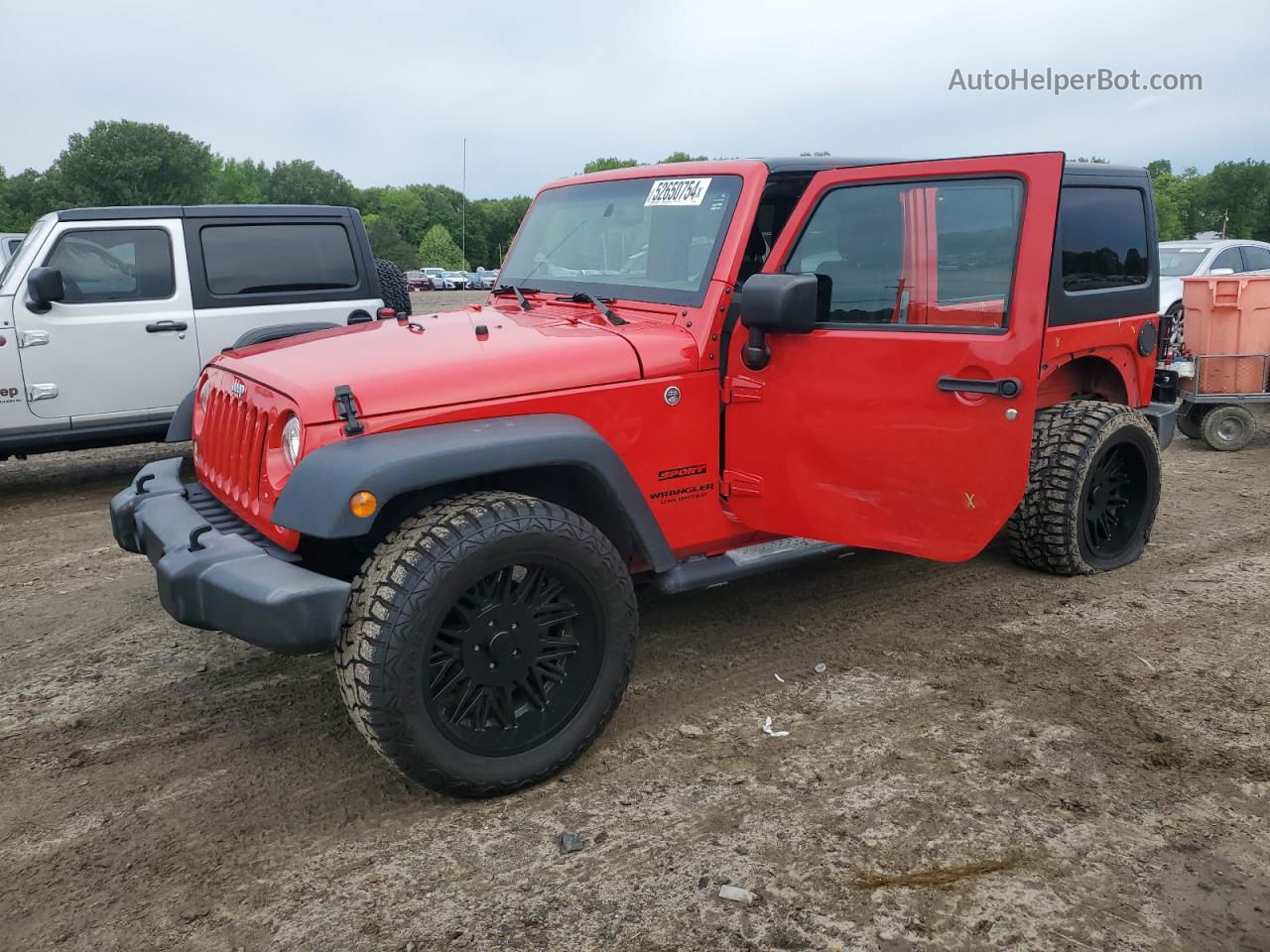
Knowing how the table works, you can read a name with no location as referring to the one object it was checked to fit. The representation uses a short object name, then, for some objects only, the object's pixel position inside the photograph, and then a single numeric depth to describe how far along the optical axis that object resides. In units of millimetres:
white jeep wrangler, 6372
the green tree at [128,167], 67375
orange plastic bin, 7242
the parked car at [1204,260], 11414
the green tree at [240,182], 84712
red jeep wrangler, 2680
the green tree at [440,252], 77375
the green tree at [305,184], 100812
